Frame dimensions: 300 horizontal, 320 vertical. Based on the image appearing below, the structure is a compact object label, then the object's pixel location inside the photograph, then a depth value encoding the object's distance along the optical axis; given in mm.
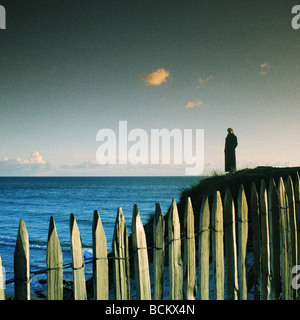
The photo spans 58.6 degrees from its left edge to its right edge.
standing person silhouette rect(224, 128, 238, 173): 13977
